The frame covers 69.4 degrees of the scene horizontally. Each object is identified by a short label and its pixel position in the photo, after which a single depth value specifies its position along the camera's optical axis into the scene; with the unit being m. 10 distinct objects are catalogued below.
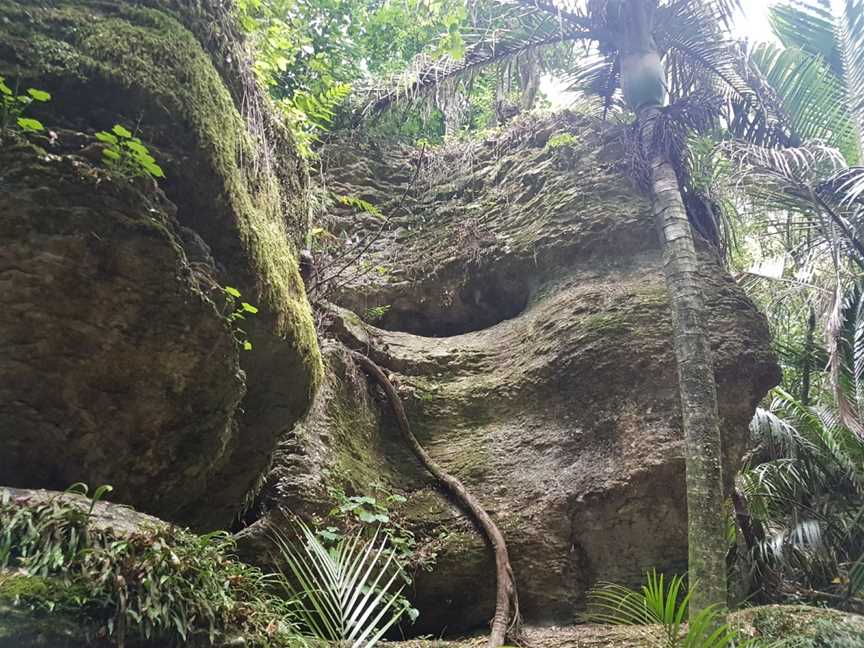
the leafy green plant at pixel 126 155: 2.61
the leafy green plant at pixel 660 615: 3.02
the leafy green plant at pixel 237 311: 3.18
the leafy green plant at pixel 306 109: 5.53
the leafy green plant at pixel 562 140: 7.34
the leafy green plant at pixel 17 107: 2.42
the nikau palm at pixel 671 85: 4.44
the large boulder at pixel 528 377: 5.16
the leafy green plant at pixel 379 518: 4.96
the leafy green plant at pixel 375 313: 7.26
